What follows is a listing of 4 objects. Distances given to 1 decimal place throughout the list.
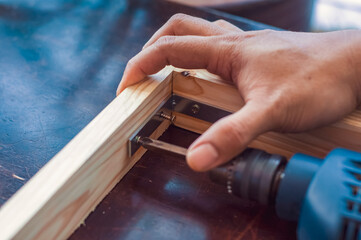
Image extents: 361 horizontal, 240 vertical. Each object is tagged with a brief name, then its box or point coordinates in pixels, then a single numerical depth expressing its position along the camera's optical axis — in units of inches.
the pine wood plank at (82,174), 14.5
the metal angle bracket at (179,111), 17.7
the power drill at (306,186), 14.5
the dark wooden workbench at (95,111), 16.3
